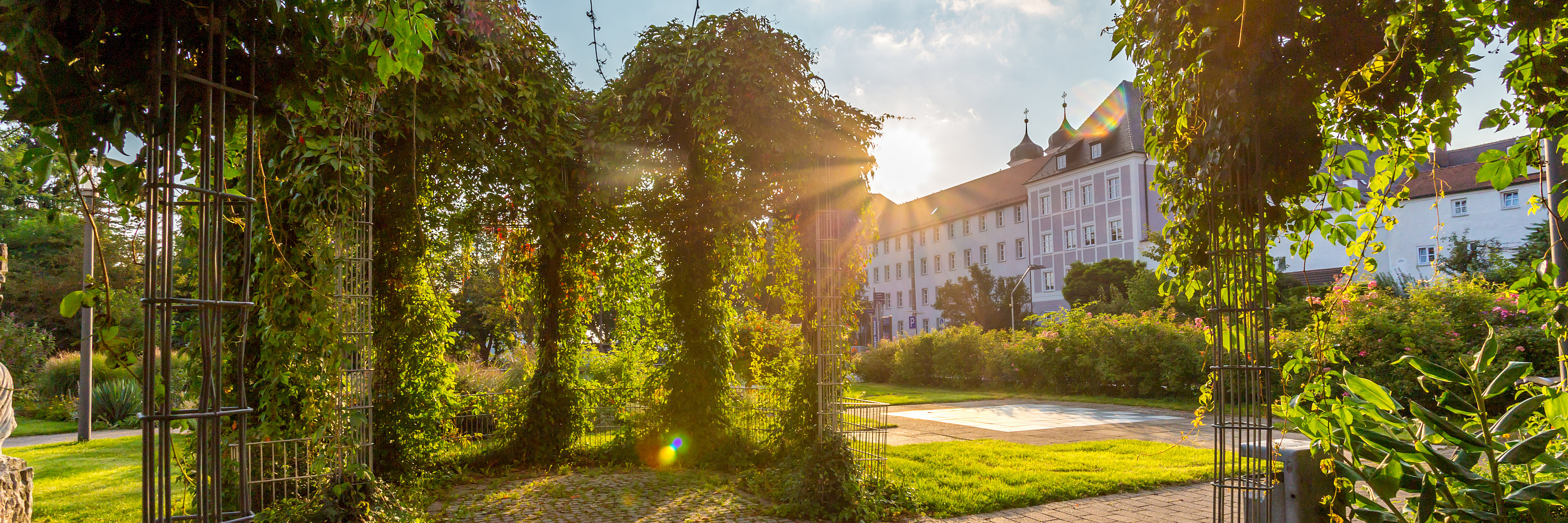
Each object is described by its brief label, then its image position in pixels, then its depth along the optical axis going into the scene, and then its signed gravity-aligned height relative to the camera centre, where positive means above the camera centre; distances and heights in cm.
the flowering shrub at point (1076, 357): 1576 -140
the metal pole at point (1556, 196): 283 +28
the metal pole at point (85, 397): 1023 -99
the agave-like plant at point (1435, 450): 245 -51
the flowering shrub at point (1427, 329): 1058 -62
